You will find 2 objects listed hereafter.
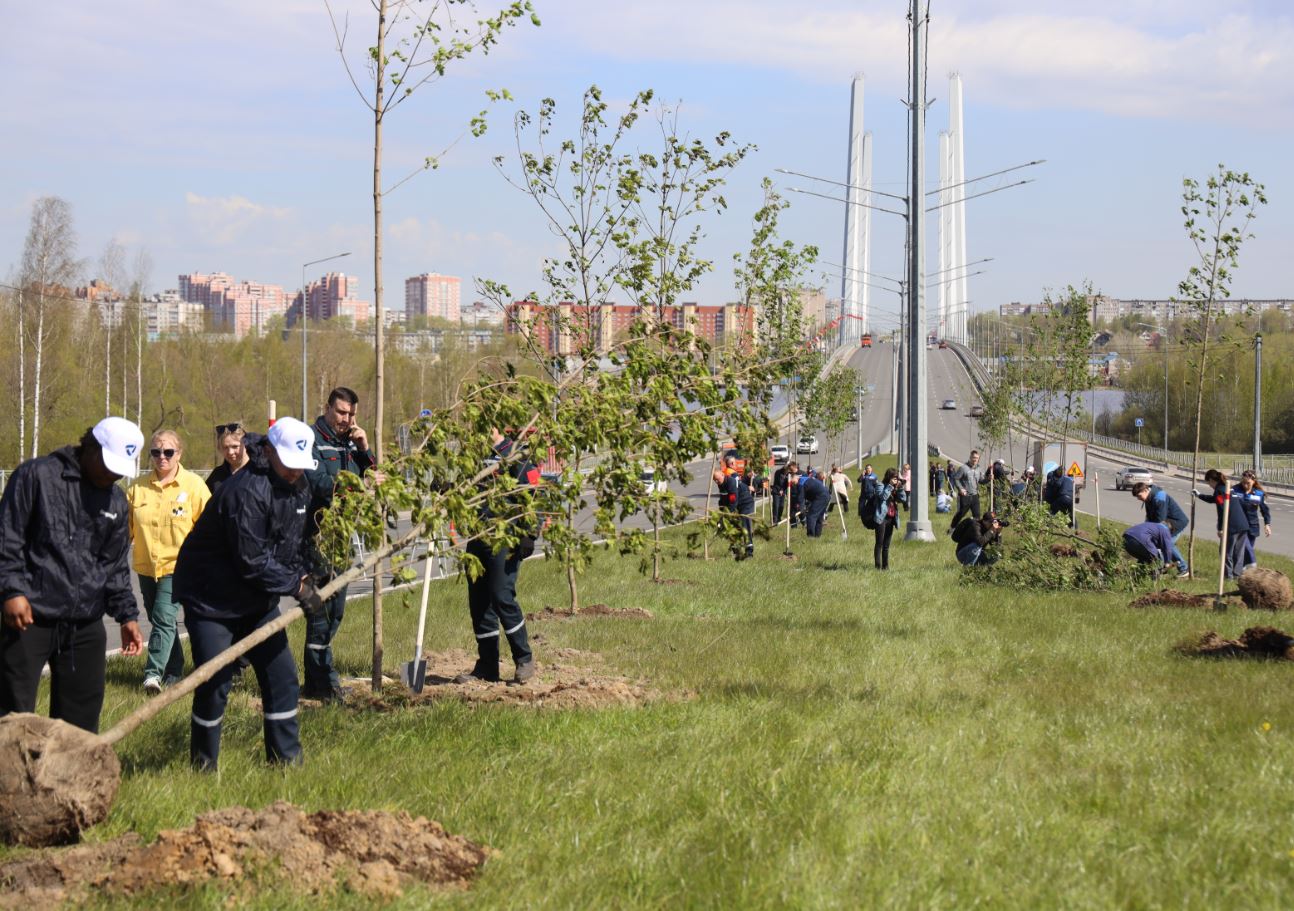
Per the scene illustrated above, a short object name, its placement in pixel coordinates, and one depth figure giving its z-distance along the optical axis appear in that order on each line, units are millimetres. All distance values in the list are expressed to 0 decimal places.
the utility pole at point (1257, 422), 59572
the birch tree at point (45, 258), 61938
